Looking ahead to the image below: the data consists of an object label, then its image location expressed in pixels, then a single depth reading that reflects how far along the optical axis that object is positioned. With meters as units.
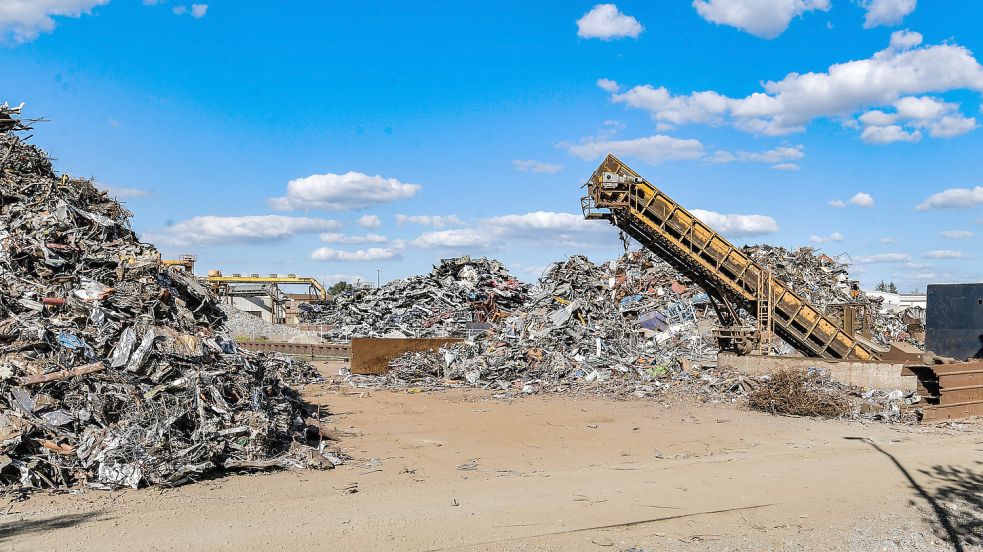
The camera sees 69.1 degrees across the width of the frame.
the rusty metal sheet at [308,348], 27.05
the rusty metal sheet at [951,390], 11.76
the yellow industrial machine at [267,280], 41.34
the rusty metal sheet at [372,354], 19.98
